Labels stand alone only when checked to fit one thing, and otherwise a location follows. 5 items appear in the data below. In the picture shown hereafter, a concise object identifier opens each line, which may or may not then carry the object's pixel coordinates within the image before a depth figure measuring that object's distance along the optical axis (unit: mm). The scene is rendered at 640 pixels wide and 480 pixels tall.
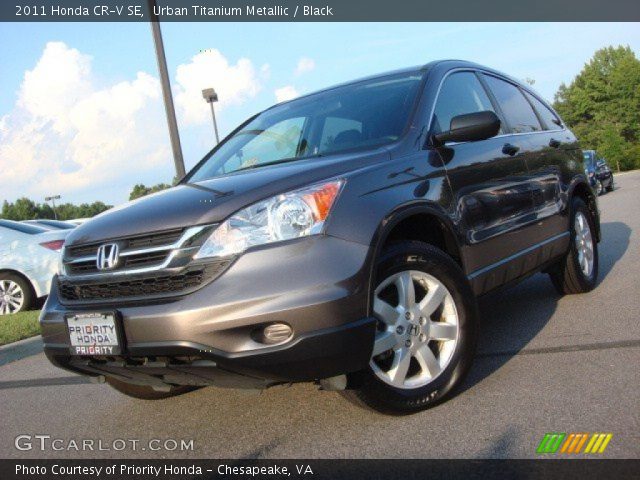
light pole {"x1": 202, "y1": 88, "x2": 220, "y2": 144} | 15266
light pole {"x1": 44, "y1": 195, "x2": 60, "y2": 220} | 67812
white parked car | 9297
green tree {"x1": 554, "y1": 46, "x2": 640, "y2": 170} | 74188
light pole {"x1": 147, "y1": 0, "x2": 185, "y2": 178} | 9836
